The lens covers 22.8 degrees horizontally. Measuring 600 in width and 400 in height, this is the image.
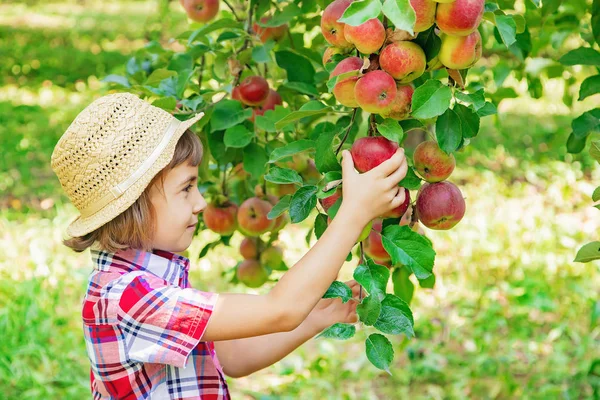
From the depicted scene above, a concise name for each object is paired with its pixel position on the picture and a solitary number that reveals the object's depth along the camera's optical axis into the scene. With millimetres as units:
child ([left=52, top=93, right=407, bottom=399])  2192
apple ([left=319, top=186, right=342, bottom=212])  2208
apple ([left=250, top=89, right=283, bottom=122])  2691
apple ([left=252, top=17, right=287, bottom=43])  2788
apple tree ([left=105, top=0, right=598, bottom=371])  2087
